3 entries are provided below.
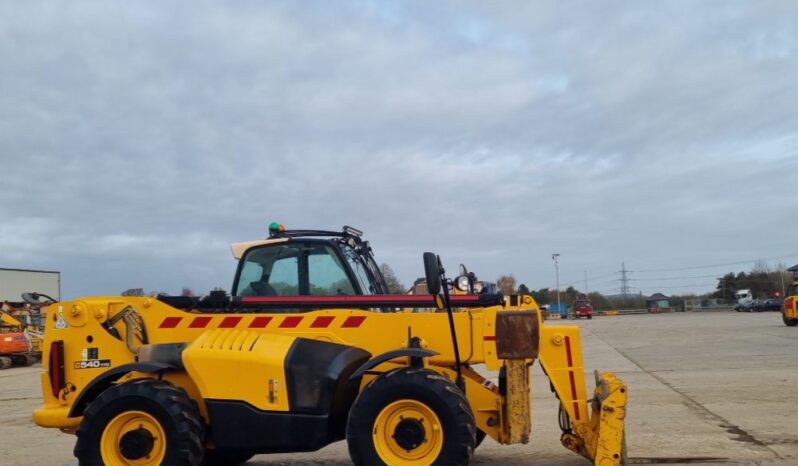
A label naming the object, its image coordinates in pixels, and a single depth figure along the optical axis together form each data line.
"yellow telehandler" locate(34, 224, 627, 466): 5.26
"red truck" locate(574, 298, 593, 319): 65.00
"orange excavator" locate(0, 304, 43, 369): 23.94
